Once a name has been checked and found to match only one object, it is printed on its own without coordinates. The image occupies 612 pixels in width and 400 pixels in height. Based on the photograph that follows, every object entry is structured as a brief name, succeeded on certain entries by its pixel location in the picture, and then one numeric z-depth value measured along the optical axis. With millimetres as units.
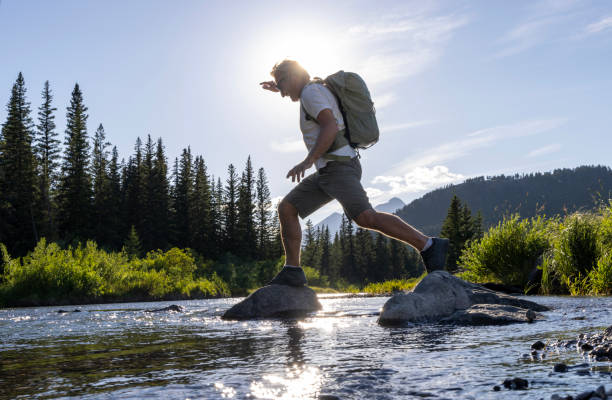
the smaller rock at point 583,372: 1986
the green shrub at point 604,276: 7734
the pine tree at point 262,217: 78188
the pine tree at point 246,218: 72625
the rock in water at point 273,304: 6133
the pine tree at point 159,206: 61062
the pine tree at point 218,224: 71812
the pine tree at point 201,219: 67625
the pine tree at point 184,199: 66938
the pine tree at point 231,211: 73062
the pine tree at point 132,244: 45038
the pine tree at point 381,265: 101625
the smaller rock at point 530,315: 4270
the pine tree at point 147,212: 60000
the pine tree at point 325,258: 105812
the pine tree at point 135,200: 61344
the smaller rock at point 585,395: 1605
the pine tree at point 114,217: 54347
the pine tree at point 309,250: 98312
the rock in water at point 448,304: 4406
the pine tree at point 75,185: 52062
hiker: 4750
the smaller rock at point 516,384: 1826
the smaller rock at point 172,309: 8561
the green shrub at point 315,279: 59950
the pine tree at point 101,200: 53500
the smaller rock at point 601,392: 1597
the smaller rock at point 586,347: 2533
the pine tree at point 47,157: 50356
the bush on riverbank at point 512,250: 9852
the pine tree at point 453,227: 56906
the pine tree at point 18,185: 45406
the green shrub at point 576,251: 8516
